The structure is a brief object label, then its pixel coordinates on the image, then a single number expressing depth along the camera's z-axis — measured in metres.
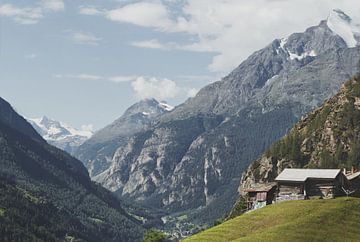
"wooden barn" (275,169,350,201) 127.00
